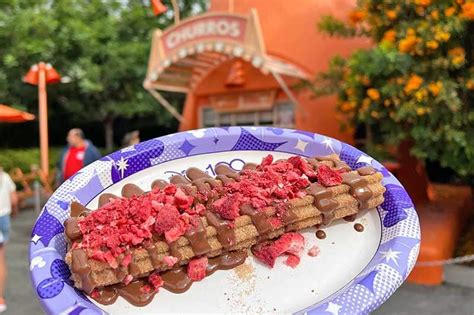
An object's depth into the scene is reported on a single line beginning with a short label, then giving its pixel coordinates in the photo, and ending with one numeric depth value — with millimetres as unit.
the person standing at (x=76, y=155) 6828
